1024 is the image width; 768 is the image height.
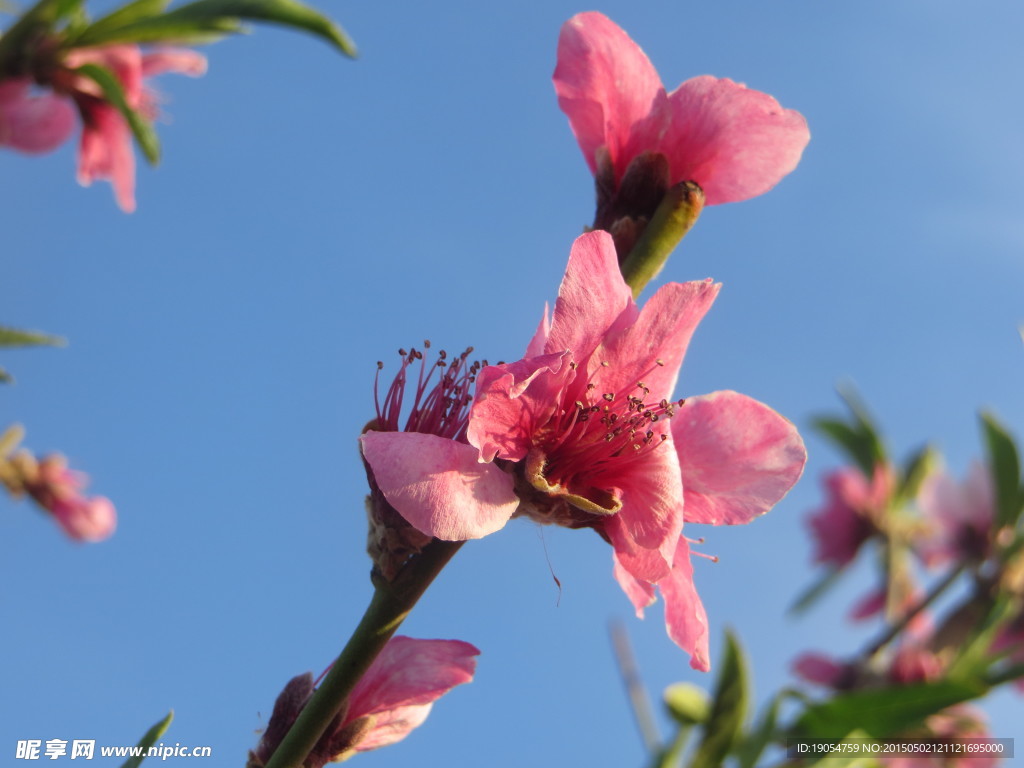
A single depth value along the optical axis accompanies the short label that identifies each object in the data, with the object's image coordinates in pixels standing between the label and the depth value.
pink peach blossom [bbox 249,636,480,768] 0.23
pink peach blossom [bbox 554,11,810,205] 0.25
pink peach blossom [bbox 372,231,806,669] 0.23
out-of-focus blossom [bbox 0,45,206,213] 0.33
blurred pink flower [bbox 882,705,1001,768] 0.32
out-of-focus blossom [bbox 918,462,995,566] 0.48
